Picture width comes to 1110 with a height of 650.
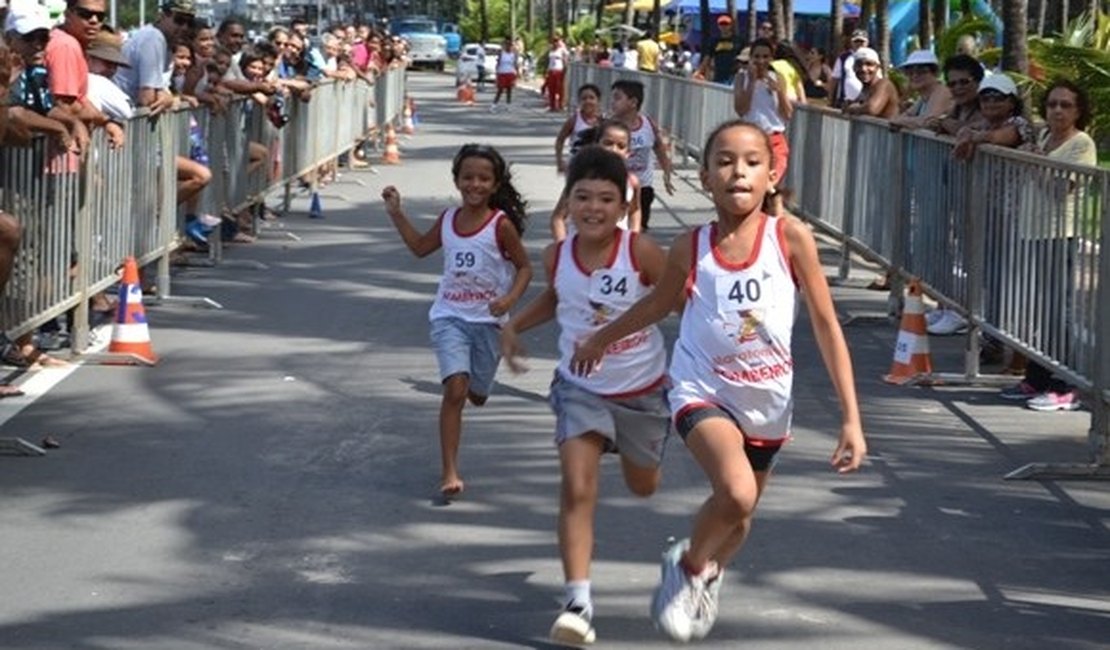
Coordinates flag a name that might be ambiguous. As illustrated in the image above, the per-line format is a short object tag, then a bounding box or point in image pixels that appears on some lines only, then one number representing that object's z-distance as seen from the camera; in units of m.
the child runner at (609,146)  11.22
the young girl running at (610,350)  7.29
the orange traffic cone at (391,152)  33.59
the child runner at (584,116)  17.70
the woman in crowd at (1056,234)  11.04
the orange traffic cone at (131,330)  12.77
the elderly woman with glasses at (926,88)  16.61
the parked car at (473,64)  67.25
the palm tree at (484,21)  95.75
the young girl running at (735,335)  6.85
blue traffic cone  23.58
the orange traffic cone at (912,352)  12.80
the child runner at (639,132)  17.12
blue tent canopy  57.16
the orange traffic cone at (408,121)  43.59
